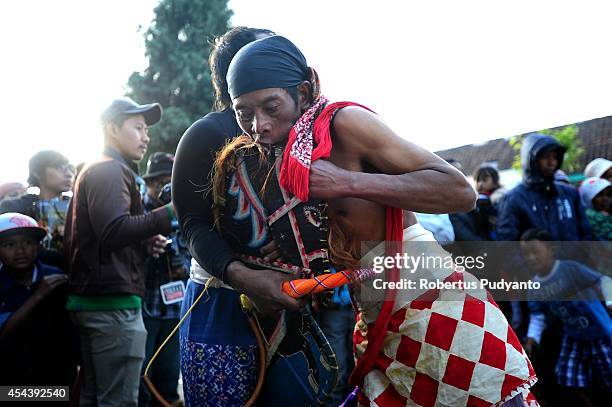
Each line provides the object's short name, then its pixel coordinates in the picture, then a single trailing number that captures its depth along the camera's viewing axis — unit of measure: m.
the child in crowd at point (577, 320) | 3.83
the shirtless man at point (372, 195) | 1.57
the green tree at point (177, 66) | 16.62
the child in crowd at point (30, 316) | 3.15
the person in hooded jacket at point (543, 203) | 4.57
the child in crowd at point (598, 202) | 4.82
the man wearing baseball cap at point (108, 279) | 2.98
